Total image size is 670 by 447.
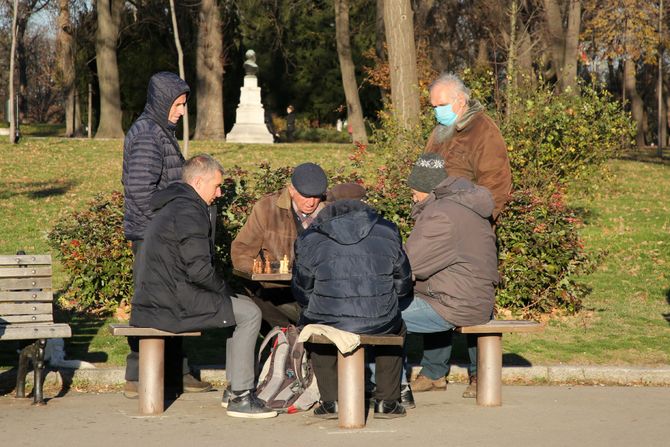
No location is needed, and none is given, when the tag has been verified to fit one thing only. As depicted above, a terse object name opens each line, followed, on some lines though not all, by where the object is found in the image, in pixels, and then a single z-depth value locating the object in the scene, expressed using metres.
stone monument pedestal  68.62
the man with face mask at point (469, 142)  15.80
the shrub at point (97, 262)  20.30
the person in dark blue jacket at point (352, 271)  12.80
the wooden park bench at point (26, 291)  15.30
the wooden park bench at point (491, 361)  14.07
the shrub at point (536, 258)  20.62
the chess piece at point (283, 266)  15.15
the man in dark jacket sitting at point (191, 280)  13.08
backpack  13.93
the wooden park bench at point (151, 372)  13.45
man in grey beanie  13.88
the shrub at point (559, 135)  29.23
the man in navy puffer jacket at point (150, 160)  14.65
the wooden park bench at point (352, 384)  12.84
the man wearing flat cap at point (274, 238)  15.77
